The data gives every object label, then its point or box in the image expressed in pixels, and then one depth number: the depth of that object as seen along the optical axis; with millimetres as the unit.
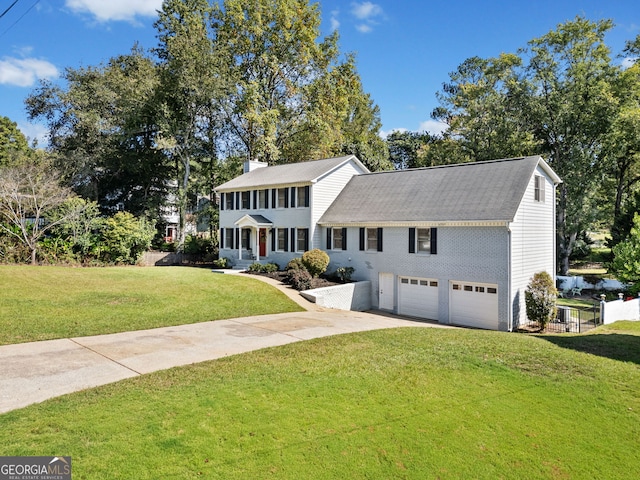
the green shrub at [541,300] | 17000
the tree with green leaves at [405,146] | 51312
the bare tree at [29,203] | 23250
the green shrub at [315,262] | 22203
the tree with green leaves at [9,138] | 46012
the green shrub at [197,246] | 32656
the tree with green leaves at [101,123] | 30844
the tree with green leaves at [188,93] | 30531
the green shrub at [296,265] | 22408
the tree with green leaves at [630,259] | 20266
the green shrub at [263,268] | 24766
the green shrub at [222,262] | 27938
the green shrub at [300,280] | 20625
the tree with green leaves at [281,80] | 34312
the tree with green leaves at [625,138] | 29234
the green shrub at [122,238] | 26234
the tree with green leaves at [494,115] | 32188
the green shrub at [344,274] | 22212
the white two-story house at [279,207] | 24766
